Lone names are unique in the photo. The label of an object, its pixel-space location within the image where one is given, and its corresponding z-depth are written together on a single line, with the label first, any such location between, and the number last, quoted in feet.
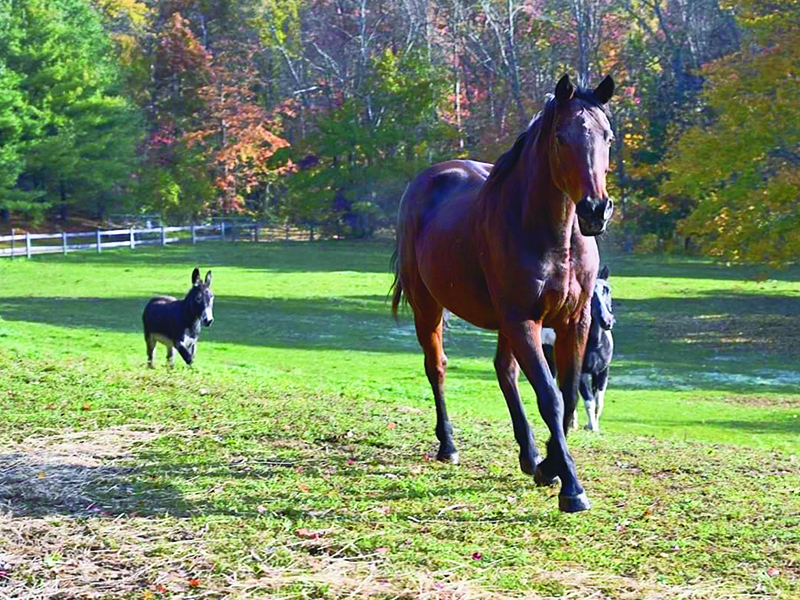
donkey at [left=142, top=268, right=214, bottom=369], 55.98
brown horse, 19.61
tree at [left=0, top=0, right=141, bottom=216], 166.20
